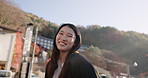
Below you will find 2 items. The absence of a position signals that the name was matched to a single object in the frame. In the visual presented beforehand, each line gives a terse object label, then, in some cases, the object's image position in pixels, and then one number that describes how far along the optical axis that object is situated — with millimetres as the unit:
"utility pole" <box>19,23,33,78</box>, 6477
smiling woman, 963
